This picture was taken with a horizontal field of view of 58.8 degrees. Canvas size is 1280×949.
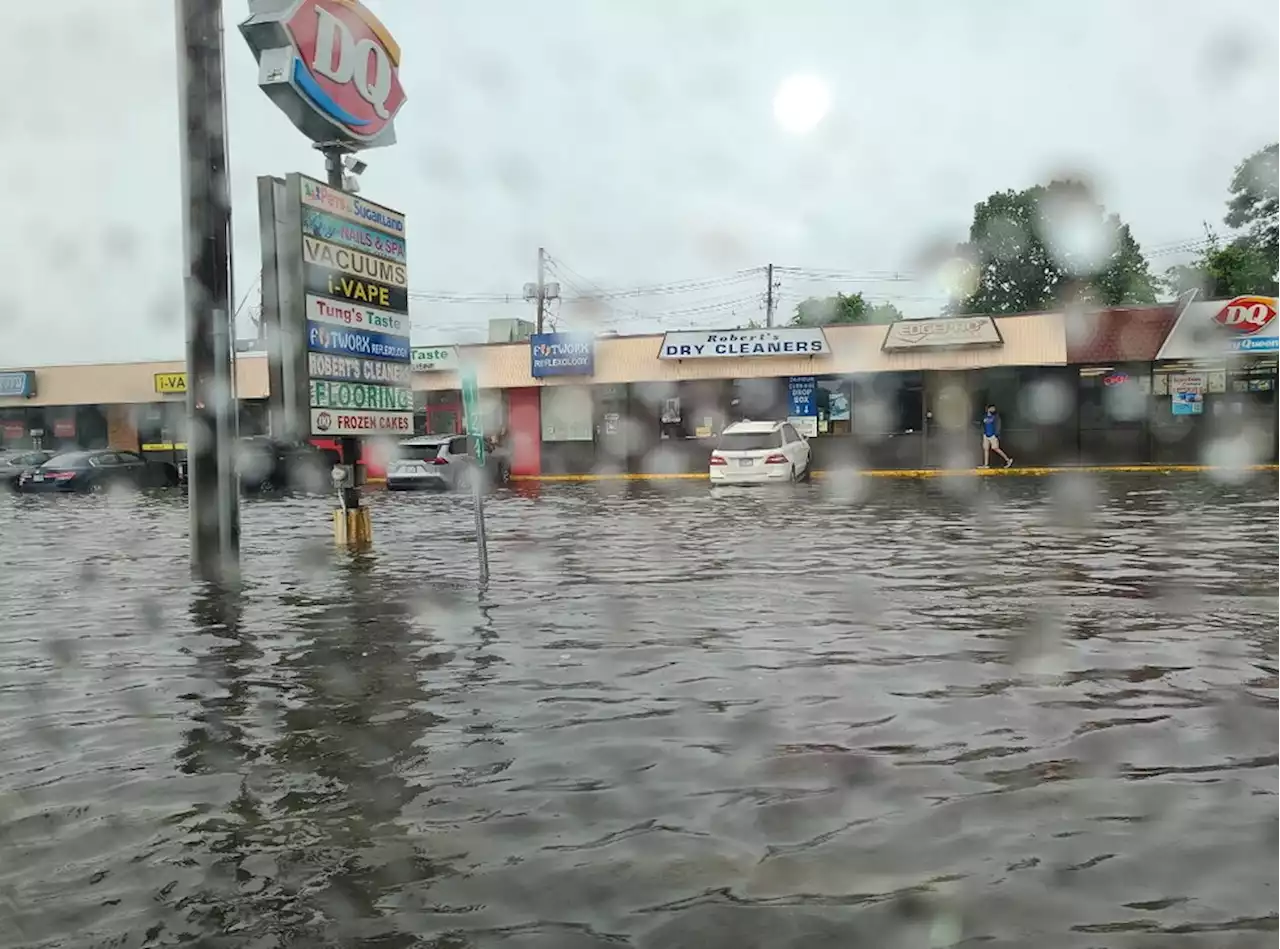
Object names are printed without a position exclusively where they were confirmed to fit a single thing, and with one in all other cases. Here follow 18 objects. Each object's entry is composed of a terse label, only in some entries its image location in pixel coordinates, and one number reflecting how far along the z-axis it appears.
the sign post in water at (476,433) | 10.22
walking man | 29.41
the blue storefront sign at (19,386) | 41.12
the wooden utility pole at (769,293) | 57.31
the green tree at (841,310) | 67.25
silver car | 27.22
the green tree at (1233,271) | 46.34
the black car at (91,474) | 29.67
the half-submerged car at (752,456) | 24.19
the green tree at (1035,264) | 63.72
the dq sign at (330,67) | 12.38
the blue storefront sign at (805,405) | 32.09
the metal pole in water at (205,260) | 11.03
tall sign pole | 12.16
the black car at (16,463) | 32.75
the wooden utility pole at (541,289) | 46.91
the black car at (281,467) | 28.19
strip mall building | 28.91
